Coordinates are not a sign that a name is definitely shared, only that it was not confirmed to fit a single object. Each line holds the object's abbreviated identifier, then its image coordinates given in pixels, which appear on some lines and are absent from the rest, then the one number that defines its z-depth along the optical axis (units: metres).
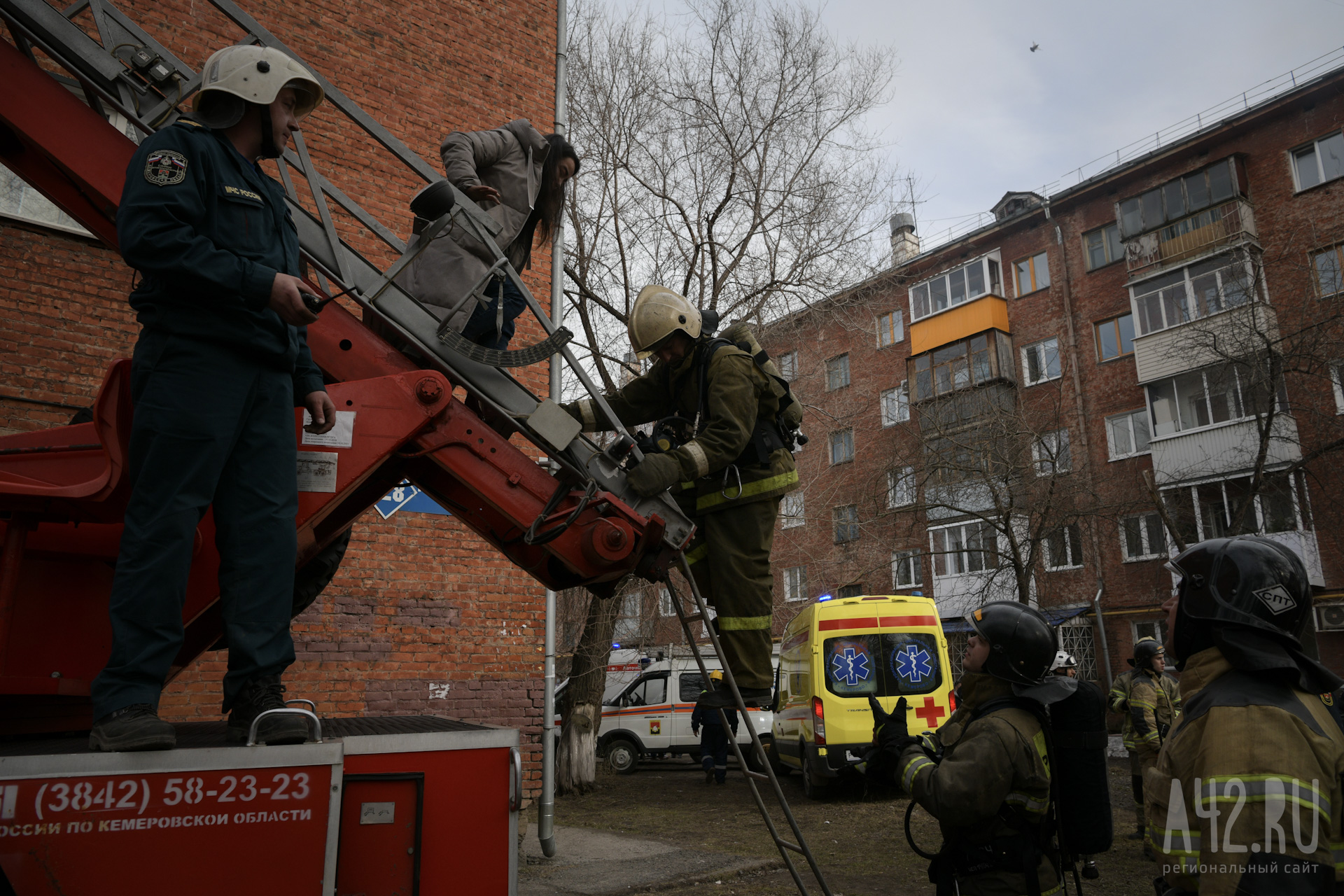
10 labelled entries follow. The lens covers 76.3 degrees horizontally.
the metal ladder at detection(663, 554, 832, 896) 3.37
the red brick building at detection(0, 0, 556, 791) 6.82
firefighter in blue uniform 2.32
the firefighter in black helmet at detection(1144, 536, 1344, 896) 1.92
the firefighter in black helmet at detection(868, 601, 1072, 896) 3.04
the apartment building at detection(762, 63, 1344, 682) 17.69
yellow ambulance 10.98
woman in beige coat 3.58
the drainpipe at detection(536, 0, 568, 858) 8.20
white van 17.42
